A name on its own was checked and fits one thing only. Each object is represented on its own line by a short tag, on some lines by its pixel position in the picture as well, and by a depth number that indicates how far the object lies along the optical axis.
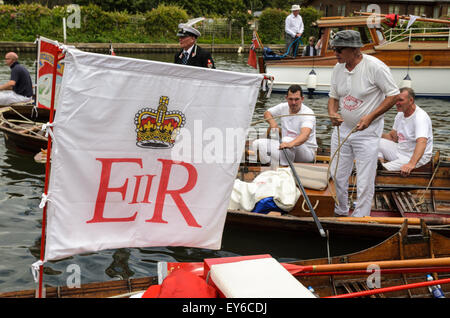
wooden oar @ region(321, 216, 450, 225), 5.89
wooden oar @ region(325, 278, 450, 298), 3.42
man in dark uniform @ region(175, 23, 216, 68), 7.42
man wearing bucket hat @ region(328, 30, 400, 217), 5.49
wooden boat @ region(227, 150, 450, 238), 5.87
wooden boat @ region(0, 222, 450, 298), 3.83
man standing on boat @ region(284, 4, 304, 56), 18.58
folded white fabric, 6.15
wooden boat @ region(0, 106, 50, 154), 9.37
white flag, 3.54
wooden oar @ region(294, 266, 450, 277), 3.95
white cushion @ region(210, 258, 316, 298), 2.82
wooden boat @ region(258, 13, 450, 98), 16.80
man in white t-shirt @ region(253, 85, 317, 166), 7.15
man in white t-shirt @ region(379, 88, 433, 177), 6.79
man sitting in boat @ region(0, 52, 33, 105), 11.62
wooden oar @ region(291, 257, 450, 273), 3.82
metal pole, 5.35
